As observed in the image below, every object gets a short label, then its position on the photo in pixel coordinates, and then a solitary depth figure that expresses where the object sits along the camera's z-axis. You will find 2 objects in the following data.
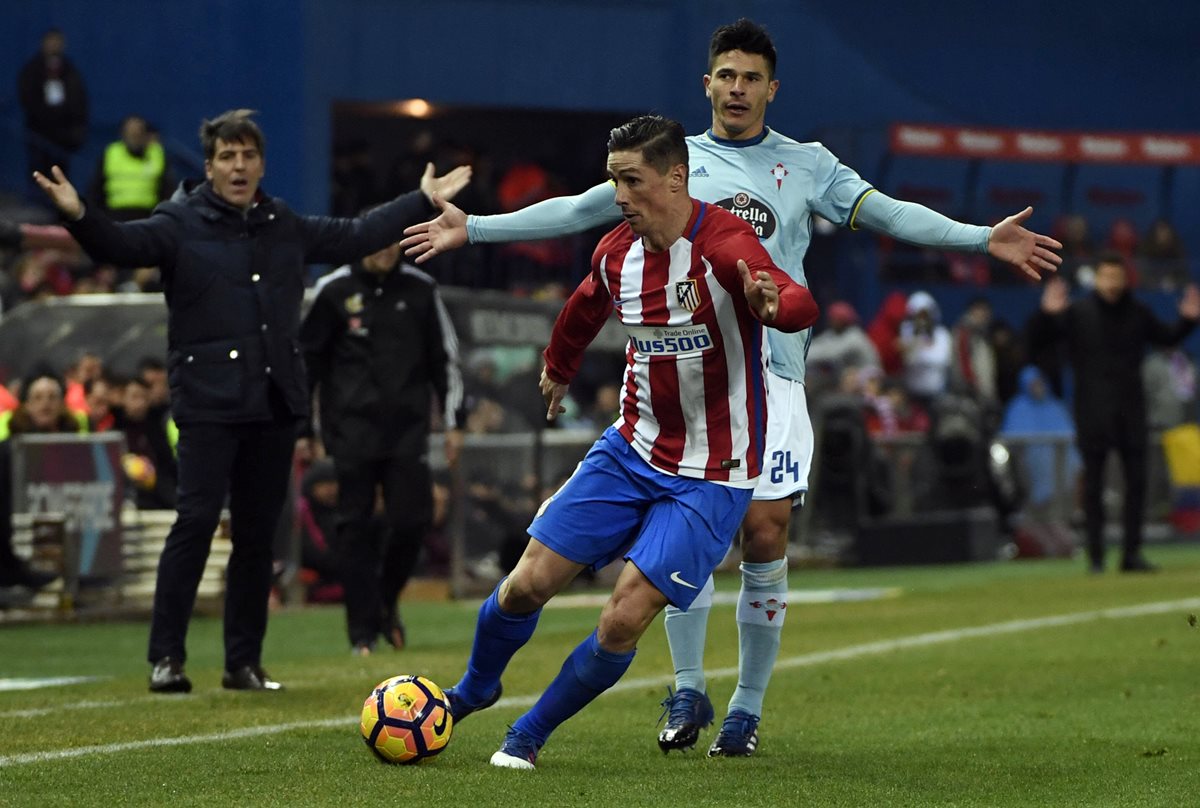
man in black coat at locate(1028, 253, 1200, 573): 34.00
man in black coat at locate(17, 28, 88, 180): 45.62
